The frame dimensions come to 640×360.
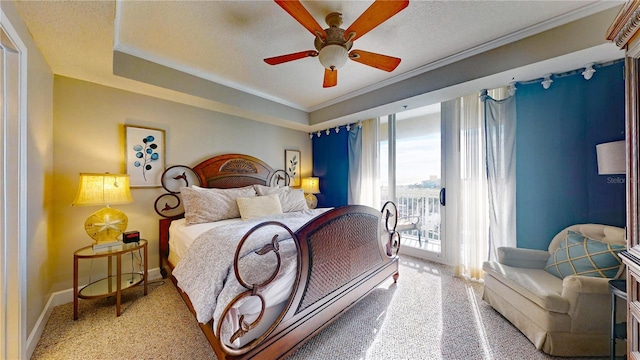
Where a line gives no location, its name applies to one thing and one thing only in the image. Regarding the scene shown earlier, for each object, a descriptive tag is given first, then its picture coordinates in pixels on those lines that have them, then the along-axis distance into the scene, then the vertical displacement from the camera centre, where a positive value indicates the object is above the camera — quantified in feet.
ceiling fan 4.44 +3.53
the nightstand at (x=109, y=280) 6.12 -3.28
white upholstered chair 4.73 -3.01
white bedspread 4.16 -1.84
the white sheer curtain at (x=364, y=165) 12.20 +0.86
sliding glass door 10.72 +0.32
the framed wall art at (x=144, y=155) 8.36 +1.03
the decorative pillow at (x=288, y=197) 10.39 -0.83
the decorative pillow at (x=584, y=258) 5.07 -2.00
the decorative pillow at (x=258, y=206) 8.80 -1.10
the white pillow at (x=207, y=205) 8.22 -0.97
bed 4.02 -2.19
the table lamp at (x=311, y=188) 13.92 -0.52
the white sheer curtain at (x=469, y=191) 8.57 -0.49
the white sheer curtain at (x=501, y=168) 7.86 +0.41
